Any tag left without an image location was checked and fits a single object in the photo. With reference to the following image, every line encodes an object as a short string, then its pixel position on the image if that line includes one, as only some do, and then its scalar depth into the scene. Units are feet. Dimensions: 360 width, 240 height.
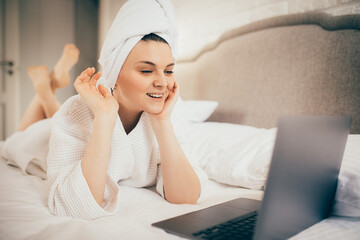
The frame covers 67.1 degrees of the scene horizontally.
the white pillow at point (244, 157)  2.22
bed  1.95
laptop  1.33
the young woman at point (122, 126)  2.20
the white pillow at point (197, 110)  4.58
